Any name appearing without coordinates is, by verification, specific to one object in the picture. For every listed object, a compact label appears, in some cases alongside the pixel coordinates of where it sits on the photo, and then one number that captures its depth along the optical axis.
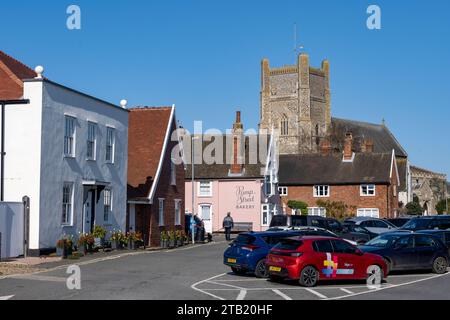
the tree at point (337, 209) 65.75
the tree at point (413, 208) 75.92
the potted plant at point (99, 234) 30.41
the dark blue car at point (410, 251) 23.06
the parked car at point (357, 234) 34.47
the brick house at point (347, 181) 65.44
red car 19.47
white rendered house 27.45
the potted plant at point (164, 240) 35.62
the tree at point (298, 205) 66.31
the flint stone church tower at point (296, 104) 129.12
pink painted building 55.41
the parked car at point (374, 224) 38.00
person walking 42.84
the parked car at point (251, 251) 22.00
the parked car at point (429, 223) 34.09
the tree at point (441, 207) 94.69
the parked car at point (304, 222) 35.53
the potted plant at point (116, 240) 31.92
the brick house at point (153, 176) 37.59
